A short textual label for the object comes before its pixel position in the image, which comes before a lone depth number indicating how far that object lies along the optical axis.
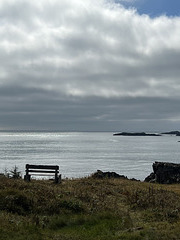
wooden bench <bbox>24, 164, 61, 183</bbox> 25.56
